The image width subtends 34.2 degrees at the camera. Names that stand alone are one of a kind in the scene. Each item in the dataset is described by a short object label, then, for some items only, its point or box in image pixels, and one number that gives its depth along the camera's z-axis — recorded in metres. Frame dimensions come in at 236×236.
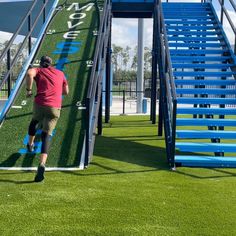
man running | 6.02
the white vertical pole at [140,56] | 19.08
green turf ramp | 6.86
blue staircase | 7.38
